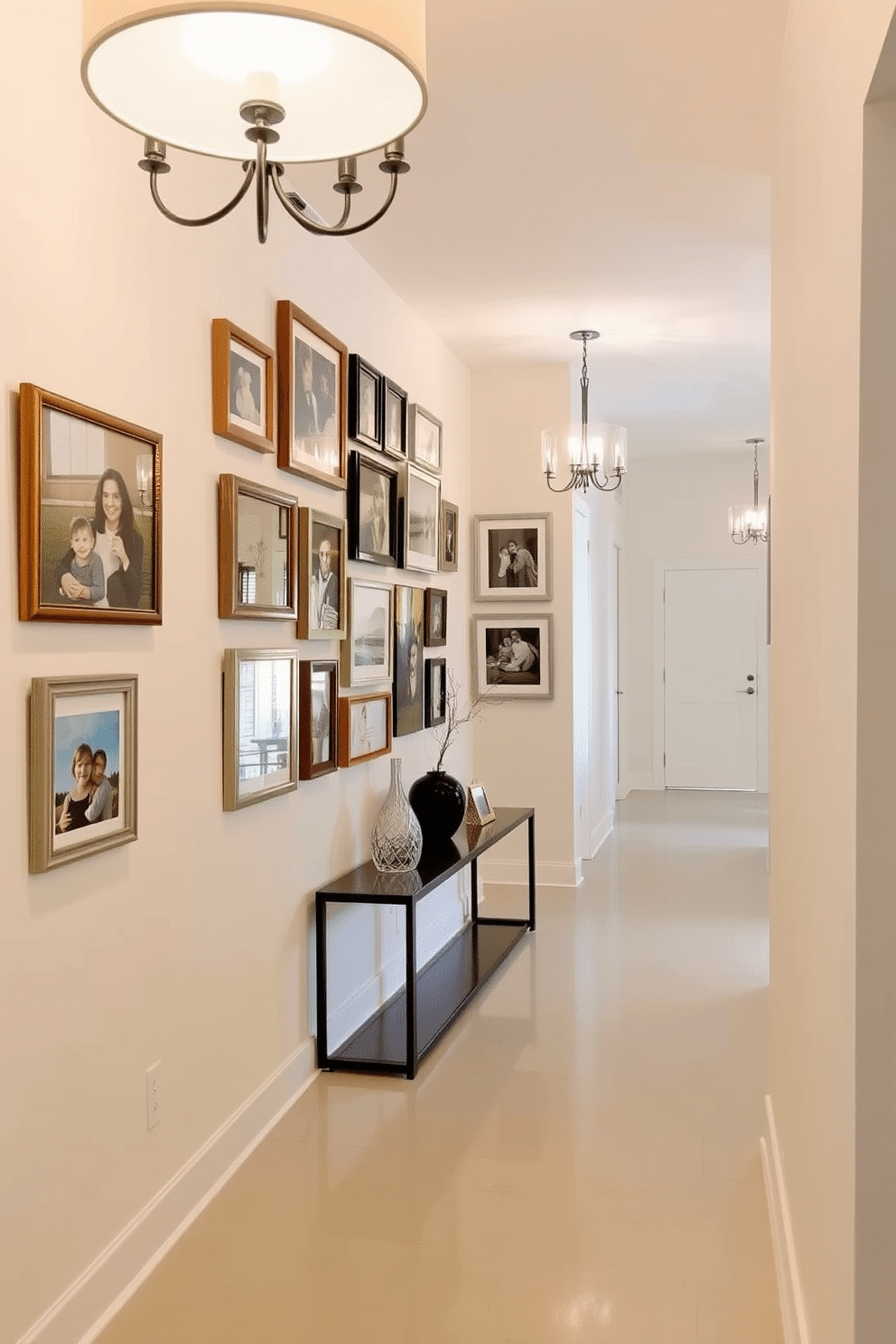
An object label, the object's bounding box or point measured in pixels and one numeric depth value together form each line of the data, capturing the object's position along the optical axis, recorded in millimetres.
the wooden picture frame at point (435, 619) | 5203
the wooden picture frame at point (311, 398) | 3408
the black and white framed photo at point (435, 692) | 5219
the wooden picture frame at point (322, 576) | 3568
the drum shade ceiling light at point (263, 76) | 1350
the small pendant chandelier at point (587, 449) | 5328
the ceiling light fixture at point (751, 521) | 8586
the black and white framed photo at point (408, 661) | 4664
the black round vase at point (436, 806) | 4539
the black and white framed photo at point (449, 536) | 5503
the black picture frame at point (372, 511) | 4035
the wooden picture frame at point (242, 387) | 2979
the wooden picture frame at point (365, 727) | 3947
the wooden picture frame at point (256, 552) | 3000
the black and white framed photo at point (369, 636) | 4039
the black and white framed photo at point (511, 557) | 6227
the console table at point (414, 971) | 3621
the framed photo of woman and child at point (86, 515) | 2121
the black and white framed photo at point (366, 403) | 3986
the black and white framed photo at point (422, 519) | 4816
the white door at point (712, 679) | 9961
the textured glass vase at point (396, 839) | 3992
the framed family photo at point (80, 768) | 2158
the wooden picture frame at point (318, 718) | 3586
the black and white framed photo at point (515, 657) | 6262
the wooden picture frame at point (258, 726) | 3029
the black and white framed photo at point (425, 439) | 4938
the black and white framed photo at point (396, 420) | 4445
